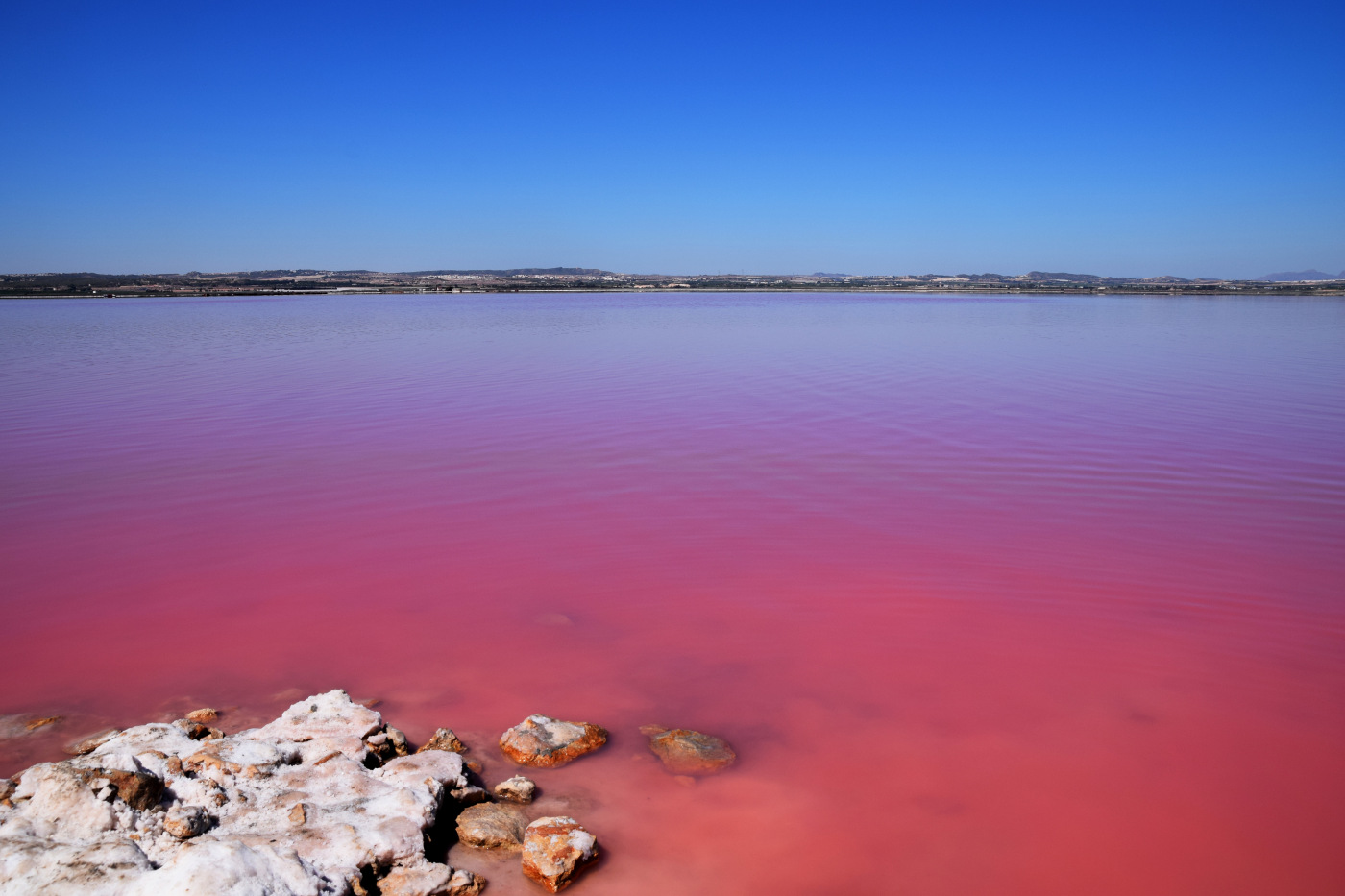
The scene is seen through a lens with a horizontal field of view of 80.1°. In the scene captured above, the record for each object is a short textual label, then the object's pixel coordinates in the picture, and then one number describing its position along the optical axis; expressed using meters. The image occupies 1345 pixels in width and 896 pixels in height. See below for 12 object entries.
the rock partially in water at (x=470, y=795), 3.40
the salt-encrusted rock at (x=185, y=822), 2.90
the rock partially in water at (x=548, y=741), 3.81
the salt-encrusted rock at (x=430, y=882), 2.86
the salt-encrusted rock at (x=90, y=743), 3.72
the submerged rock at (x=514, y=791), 3.49
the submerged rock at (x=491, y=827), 3.21
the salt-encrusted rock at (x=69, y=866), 2.54
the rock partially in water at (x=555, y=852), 3.03
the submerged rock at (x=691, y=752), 3.83
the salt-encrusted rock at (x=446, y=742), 3.78
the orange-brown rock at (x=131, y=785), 2.91
